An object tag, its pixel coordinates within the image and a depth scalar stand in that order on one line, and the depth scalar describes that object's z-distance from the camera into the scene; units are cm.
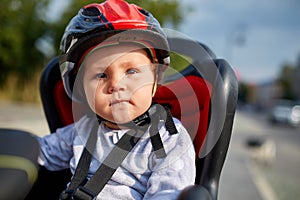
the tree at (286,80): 4825
